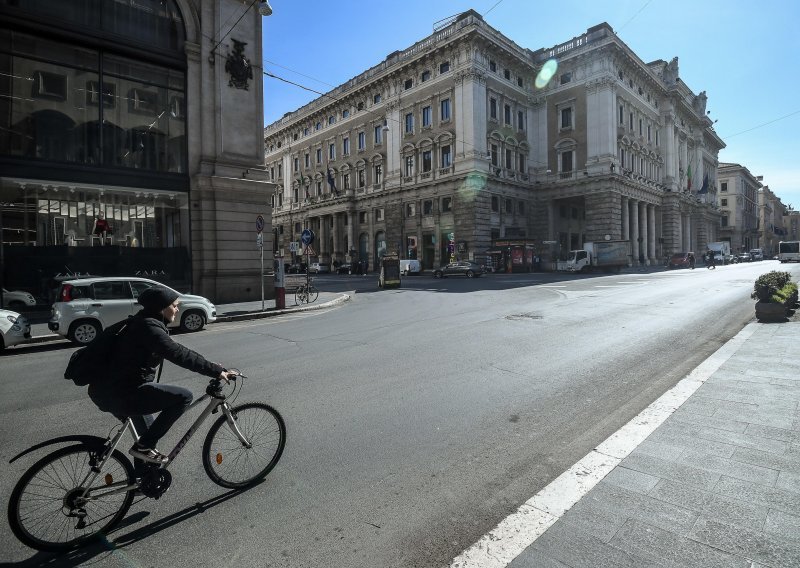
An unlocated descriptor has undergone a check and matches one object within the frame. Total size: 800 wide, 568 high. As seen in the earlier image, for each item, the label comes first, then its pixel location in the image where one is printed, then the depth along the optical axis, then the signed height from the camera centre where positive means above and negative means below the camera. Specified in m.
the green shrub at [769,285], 10.29 -0.45
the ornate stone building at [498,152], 40.94 +12.39
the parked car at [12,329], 8.96 -1.16
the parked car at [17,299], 13.98 -0.85
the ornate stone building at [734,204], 89.19 +12.86
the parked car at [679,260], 46.09 +0.72
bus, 53.81 +1.84
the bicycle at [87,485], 2.67 -1.39
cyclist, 2.85 -0.68
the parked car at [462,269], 35.59 -0.02
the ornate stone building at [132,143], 14.55 +4.81
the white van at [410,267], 43.22 +0.24
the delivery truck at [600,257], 38.34 +0.93
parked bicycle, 18.55 -1.06
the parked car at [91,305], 9.84 -0.75
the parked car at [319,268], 52.03 +0.28
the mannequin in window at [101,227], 15.81 +1.63
